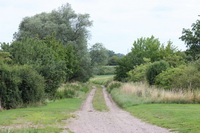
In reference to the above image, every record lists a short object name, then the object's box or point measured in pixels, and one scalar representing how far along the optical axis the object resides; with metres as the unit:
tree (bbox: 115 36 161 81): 57.81
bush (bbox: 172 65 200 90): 27.60
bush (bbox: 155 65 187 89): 30.69
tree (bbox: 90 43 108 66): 69.01
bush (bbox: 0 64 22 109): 22.84
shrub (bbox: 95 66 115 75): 123.78
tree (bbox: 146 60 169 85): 36.64
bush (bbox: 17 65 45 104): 25.00
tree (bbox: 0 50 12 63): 23.62
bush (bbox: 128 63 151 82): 42.76
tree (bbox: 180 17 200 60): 54.56
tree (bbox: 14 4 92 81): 57.78
